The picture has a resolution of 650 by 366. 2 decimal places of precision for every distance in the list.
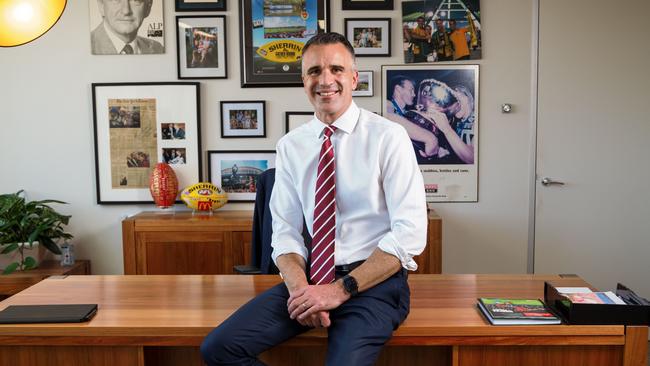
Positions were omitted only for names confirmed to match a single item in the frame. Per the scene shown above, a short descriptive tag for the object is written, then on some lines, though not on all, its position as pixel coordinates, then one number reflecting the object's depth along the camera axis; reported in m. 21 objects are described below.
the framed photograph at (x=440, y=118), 4.00
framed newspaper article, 4.01
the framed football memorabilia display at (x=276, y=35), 3.95
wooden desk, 1.79
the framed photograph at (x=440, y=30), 3.96
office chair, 2.83
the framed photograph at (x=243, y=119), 4.02
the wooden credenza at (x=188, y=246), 3.68
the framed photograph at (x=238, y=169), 4.06
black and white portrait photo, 3.97
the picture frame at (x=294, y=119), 4.00
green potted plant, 3.65
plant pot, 3.74
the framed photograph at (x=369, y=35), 3.96
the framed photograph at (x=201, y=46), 3.97
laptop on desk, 1.85
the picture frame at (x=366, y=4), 3.95
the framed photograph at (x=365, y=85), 3.98
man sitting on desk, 1.78
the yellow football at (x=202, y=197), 3.88
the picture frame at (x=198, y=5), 3.96
